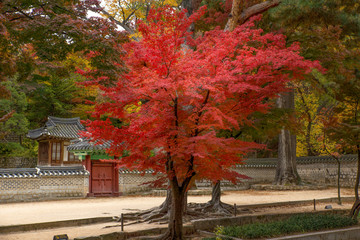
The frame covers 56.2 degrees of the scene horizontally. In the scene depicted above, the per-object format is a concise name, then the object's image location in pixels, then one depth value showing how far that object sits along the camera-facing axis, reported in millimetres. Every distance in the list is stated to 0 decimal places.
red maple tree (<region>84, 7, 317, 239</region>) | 6754
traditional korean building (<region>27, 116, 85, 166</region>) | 26812
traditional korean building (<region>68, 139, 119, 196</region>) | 19125
